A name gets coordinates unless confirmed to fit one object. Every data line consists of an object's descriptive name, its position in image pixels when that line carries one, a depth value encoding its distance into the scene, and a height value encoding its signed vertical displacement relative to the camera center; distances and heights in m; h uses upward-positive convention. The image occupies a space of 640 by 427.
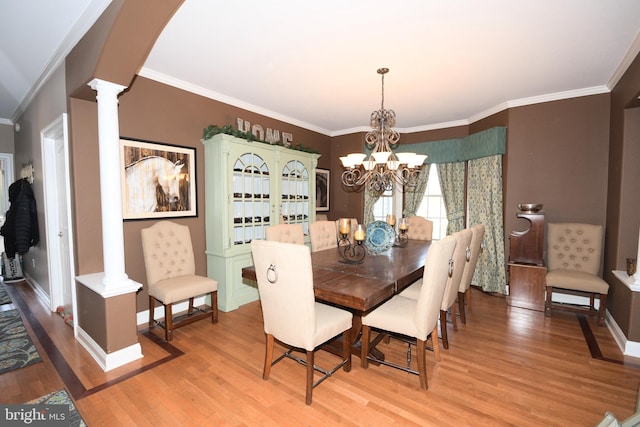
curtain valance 4.05 +0.82
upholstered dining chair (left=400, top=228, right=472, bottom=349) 2.44 -0.70
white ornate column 2.28 -0.64
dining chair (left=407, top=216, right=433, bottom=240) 4.08 -0.42
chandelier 2.94 +0.41
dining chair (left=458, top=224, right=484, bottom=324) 2.97 -0.74
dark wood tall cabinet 3.54 -0.84
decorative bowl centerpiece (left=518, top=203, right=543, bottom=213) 3.61 -0.11
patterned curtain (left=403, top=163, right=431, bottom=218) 5.11 +0.09
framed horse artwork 2.98 +0.23
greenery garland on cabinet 3.40 +0.80
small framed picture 5.37 +0.20
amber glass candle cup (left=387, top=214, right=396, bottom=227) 3.45 -0.24
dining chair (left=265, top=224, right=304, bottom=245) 2.97 -0.35
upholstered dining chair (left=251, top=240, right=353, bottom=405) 1.82 -0.67
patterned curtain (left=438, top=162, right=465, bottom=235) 4.77 +0.10
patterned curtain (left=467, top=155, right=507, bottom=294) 4.15 -0.30
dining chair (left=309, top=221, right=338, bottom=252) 3.50 -0.44
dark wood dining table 1.86 -0.58
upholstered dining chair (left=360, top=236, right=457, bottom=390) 1.97 -0.85
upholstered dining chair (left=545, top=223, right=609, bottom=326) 3.16 -0.79
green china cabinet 3.41 -0.02
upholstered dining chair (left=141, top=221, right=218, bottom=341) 2.79 -0.76
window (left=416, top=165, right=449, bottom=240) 5.05 -0.12
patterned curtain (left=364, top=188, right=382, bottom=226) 5.32 -0.10
